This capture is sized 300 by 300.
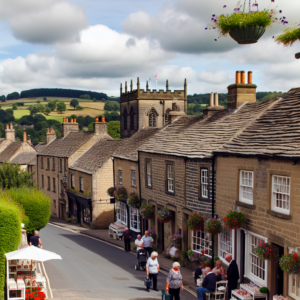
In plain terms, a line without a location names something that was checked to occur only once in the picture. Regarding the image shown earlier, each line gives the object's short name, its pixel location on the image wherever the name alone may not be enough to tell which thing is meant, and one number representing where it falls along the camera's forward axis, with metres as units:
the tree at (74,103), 189.11
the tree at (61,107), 175.84
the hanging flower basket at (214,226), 15.68
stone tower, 69.75
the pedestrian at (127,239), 23.03
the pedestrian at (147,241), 19.55
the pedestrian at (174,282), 12.48
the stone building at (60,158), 42.56
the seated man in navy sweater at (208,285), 12.62
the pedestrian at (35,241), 18.53
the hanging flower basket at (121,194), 28.11
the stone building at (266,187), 11.88
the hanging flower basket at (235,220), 14.12
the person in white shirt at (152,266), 14.59
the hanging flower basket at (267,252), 12.30
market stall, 12.84
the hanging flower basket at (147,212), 22.94
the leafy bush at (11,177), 40.25
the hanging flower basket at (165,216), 20.48
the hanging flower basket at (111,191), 30.08
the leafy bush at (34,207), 24.11
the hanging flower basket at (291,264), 11.03
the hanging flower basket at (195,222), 17.23
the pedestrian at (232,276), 13.18
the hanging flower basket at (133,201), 25.34
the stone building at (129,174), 26.58
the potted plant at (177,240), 19.67
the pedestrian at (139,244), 18.85
